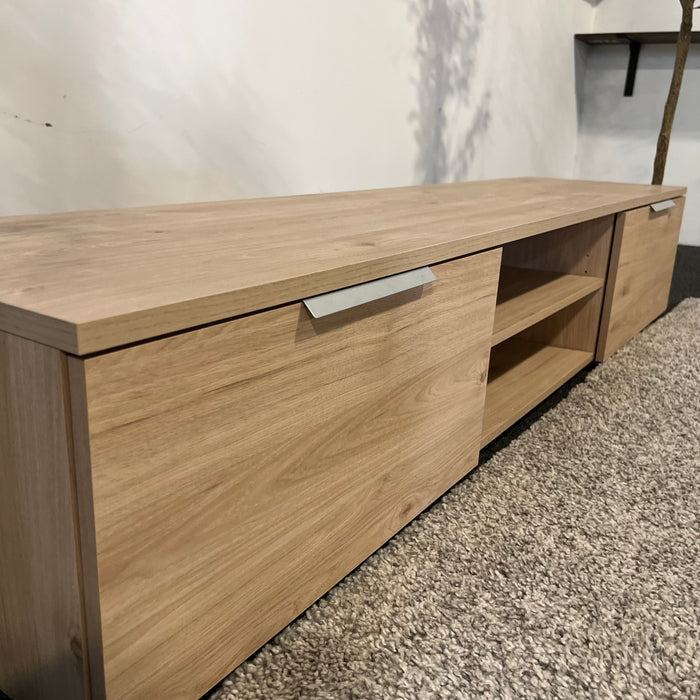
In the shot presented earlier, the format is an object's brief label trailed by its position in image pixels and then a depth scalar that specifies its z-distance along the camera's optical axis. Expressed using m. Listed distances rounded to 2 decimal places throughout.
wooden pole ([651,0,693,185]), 2.38
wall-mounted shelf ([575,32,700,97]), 3.37
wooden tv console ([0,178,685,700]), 0.57
